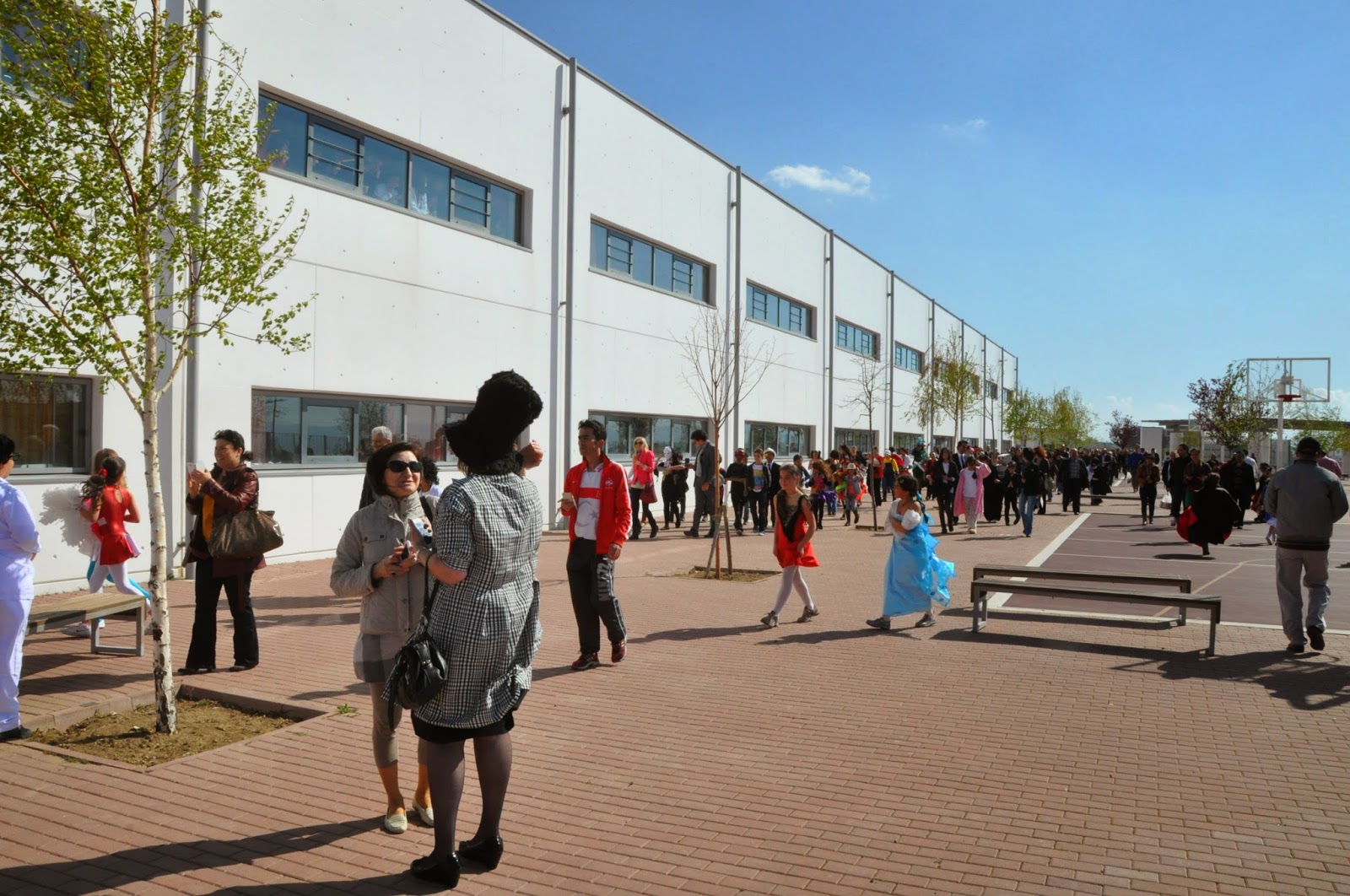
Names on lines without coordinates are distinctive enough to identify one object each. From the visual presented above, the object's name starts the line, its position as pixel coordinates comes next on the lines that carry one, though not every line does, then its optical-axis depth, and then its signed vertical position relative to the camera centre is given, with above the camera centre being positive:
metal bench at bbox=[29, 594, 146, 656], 6.92 -1.19
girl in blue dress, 10.02 -1.06
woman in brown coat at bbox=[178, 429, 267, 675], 7.25 -0.83
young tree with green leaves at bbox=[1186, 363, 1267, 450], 46.94 +2.15
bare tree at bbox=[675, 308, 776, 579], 24.72 +2.42
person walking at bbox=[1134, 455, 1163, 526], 25.48 -0.62
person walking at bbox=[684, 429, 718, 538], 19.41 -0.40
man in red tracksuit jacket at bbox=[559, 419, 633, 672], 7.97 -0.66
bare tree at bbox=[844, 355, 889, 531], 37.97 +2.73
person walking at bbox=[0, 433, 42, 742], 5.64 -0.80
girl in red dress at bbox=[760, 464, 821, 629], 10.09 -0.82
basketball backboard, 37.95 +3.27
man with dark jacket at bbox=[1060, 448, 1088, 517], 28.97 -0.60
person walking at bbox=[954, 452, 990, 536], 21.81 -0.70
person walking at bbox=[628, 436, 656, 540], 16.27 -0.27
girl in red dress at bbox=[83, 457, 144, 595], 8.79 -0.57
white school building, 12.76 +3.31
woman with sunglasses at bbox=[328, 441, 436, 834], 4.54 -0.60
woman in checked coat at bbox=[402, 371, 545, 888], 3.85 -0.60
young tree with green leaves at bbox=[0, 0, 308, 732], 5.79 +1.49
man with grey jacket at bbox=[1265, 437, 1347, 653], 9.02 -0.67
